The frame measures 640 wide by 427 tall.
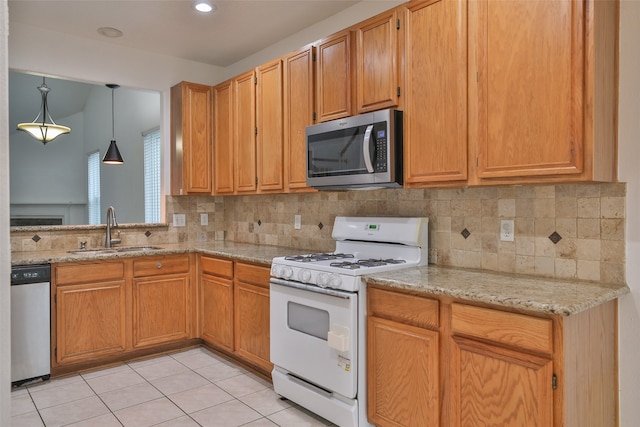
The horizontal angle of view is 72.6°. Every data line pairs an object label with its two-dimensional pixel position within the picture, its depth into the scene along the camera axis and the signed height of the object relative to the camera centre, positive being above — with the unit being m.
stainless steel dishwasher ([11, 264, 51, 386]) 2.93 -0.76
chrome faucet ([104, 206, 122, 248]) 3.78 -0.14
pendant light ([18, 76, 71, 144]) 4.92 +0.94
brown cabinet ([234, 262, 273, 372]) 2.99 -0.75
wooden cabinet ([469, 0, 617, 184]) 1.72 +0.50
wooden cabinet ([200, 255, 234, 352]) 3.38 -0.75
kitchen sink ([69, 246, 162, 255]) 3.45 -0.33
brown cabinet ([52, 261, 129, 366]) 3.10 -0.75
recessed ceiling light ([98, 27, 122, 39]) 3.51 +1.46
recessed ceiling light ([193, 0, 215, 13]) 3.04 +1.45
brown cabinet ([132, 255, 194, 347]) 3.46 -0.74
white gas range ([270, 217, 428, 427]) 2.23 -0.58
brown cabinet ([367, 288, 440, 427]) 1.97 -0.73
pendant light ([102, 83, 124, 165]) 4.95 +0.62
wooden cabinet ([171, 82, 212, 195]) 4.00 +0.66
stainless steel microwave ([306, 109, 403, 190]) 2.41 +0.34
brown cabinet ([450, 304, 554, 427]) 1.59 -0.63
